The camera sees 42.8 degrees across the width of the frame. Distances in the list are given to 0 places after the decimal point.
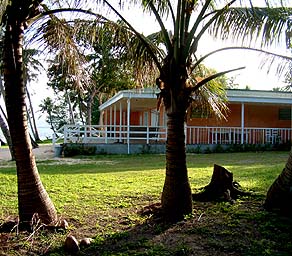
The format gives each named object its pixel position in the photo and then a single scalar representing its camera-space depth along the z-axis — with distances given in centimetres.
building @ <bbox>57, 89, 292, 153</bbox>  1964
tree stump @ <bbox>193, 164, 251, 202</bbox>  684
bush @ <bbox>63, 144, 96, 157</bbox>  1797
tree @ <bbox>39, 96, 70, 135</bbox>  5116
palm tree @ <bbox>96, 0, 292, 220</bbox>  545
